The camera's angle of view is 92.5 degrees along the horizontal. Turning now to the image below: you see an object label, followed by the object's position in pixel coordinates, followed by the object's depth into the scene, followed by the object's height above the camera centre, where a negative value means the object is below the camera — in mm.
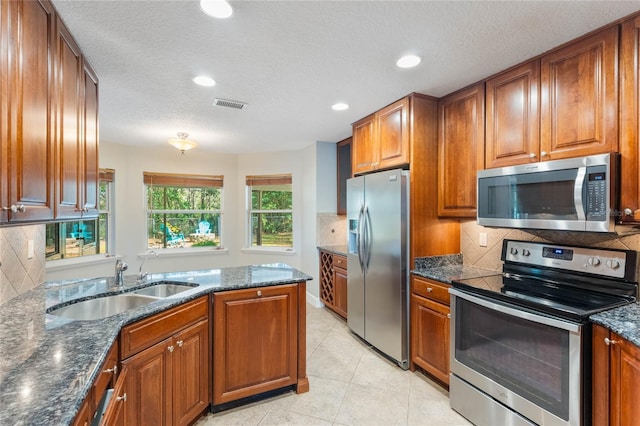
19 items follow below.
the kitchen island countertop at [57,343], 839 -515
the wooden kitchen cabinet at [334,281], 3783 -896
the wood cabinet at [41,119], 1047 +407
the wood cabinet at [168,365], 1521 -855
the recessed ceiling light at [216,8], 1432 +988
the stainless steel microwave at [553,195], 1597 +111
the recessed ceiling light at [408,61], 1965 +1002
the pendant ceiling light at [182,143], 3623 +848
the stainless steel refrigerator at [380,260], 2641 -436
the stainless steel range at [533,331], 1520 -676
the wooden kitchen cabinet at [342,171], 4184 +599
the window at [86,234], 3812 -272
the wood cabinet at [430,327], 2324 -914
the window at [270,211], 5094 +45
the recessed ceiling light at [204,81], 2236 +997
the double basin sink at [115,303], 1798 -566
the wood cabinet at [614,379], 1286 -741
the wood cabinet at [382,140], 2689 +717
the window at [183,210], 4840 +62
